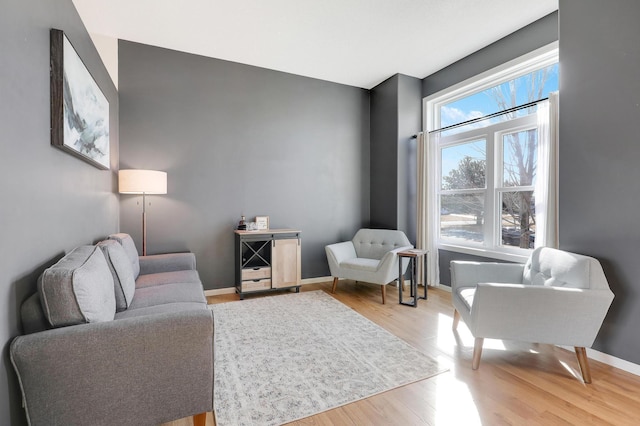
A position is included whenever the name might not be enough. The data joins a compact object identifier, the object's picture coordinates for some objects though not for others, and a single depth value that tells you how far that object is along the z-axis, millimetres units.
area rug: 1692
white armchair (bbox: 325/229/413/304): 3496
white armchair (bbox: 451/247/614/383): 1889
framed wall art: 1676
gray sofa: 1175
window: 3061
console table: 3631
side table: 3376
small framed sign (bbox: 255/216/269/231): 3918
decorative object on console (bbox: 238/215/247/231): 3814
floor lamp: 3041
